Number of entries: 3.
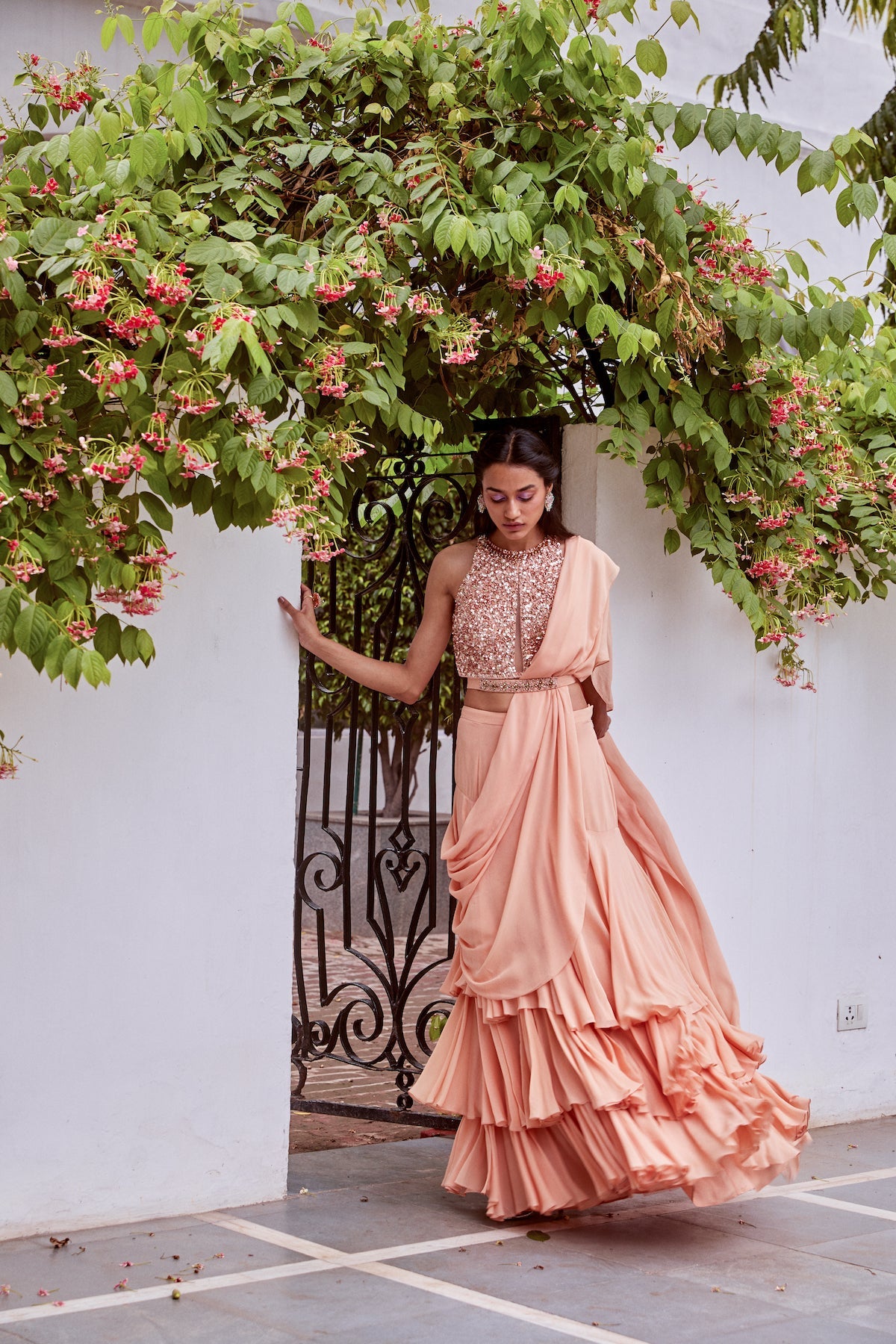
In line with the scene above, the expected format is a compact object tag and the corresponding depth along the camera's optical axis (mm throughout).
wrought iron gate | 5422
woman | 4078
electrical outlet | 5727
